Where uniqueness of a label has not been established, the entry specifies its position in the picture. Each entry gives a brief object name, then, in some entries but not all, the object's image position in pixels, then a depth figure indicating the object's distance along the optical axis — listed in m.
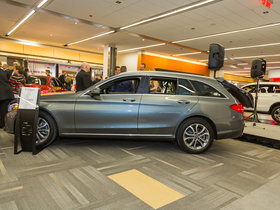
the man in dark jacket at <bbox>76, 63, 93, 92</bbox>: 4.96
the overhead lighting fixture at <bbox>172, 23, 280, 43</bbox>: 8.51
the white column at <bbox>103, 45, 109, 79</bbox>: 14.56
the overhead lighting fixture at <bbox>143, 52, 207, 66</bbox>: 17.14
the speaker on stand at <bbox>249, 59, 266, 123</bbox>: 7.50
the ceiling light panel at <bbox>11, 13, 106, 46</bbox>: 9.48
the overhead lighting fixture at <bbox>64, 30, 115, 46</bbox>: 11.15
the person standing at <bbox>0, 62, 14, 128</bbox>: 4.49
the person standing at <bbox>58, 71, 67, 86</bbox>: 10.35
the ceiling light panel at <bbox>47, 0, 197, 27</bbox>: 7.07
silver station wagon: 3.43
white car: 8.41
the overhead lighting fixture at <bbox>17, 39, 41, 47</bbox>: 14.61
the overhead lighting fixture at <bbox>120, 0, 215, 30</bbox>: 6.84
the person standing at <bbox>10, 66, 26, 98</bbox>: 5.07
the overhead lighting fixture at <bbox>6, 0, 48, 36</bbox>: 7.57
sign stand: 3.09
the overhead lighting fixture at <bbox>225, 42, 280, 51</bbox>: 11.70
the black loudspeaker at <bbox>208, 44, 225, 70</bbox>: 5.11
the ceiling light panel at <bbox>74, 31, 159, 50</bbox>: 11.78
